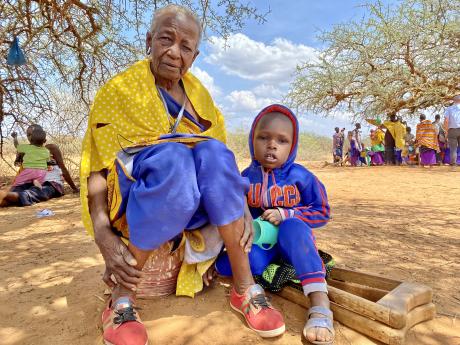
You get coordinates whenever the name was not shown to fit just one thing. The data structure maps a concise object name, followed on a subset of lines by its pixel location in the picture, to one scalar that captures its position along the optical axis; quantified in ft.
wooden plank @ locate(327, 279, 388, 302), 6.14
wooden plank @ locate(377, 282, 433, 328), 5.10
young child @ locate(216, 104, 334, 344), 6.05
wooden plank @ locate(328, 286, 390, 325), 5.21
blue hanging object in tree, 16.26
